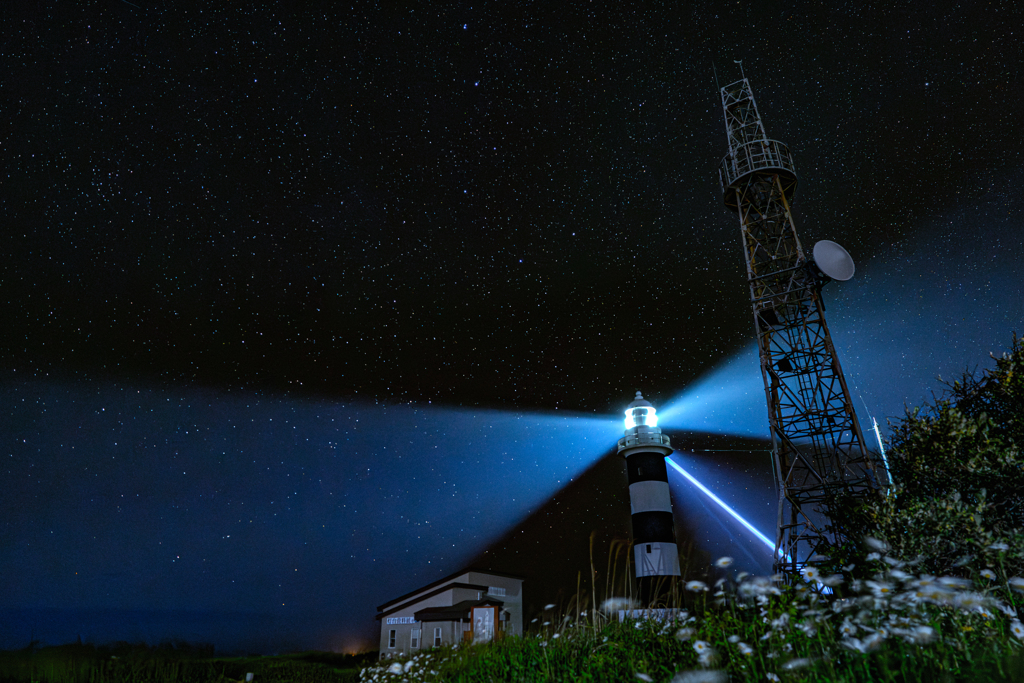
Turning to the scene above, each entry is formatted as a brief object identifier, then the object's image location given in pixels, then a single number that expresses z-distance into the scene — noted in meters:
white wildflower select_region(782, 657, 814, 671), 3.48
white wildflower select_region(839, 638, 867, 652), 3.62
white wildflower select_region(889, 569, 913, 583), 4.00
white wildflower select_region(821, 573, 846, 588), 4.16
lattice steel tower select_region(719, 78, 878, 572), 18.12
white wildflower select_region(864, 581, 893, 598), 4.07
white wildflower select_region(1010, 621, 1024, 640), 4.42
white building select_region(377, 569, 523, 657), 26.97
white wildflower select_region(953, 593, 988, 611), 3.52
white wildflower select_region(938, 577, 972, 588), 3.80
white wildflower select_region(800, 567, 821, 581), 4.95
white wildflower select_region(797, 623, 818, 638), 4.10
